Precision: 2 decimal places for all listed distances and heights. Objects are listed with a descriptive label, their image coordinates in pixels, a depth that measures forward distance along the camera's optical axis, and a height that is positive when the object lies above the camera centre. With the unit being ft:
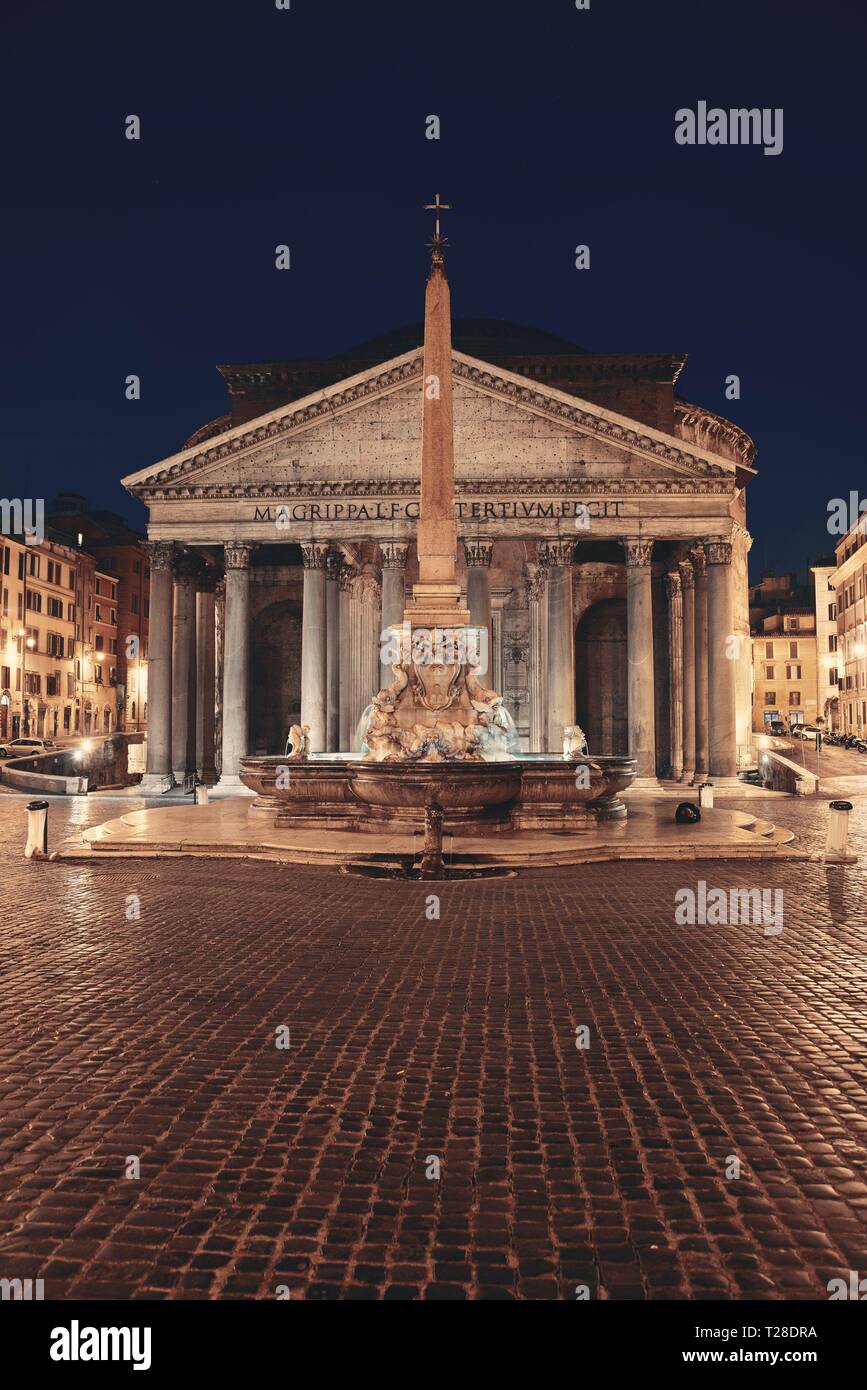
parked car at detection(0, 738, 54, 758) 165.99 -6.27
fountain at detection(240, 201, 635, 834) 59.31 -2.13
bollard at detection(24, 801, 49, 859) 54.60 -6.30
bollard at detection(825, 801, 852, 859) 52.70 -6.51
